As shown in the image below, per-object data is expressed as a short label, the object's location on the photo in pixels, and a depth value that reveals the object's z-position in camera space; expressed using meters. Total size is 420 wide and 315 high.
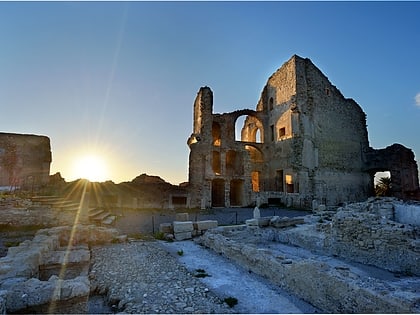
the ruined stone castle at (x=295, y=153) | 27.25
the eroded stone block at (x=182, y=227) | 11.52
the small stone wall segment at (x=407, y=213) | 9.28
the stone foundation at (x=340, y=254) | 4.33
